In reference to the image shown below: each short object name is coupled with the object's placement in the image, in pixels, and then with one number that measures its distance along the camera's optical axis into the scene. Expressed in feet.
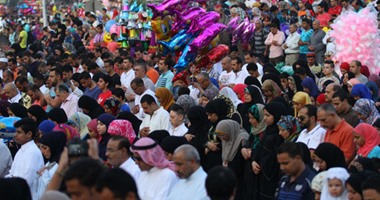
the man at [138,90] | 45.11
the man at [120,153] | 29.30
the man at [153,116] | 39.19
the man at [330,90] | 38.81
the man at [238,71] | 52.31
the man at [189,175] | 26.48
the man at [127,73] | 54.19
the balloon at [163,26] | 50.16
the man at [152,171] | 27.91
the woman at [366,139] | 32.53
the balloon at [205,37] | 49.21
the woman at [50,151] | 30.35
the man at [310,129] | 33.30
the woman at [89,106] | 42.26
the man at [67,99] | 45.70
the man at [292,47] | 66.08
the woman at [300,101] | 39.37
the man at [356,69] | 48.15
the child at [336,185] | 26.14
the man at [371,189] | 25.04
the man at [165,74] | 50.67
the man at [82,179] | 20.20
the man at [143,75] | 49.01
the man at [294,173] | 26.50
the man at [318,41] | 64.85
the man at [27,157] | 31.50
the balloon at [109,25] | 77.25
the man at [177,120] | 37.86
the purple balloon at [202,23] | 49.57
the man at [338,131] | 32.73
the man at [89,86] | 48.67
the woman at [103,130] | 34.86
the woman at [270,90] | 42.32
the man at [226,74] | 52.31
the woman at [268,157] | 32.73
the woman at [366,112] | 37.27
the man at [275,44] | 67.46
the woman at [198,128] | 36.42
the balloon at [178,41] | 49.65
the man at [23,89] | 47.95
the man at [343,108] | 36.86
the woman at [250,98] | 41.16
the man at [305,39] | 65.67
